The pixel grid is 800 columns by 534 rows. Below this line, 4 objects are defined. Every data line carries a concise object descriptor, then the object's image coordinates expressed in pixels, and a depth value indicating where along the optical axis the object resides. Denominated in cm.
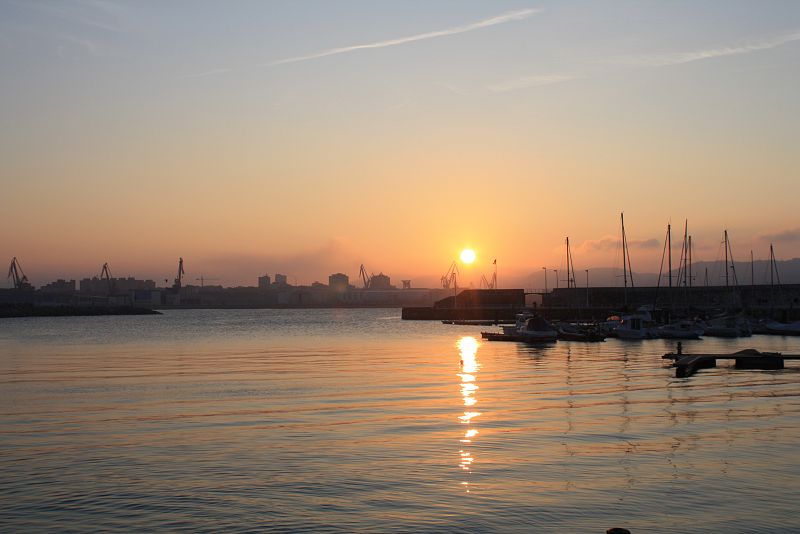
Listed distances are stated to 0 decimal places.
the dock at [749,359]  5503
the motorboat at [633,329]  9488
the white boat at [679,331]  9375
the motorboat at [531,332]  8931
